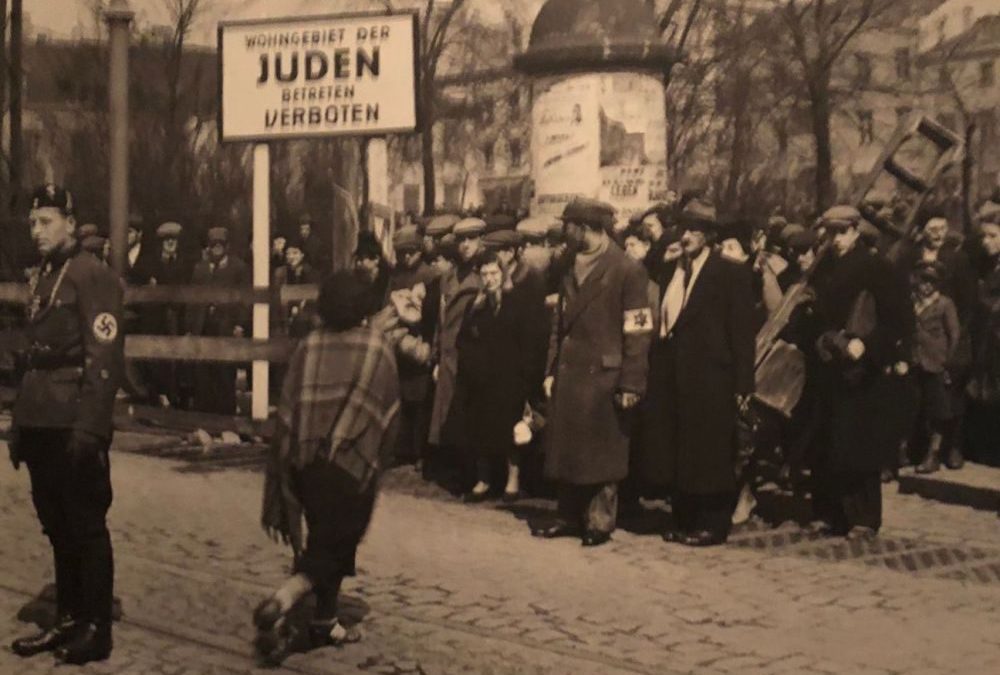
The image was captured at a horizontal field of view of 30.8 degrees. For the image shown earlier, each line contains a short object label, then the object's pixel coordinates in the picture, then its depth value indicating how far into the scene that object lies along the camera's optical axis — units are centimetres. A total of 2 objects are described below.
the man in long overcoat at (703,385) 1017
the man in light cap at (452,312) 1231
